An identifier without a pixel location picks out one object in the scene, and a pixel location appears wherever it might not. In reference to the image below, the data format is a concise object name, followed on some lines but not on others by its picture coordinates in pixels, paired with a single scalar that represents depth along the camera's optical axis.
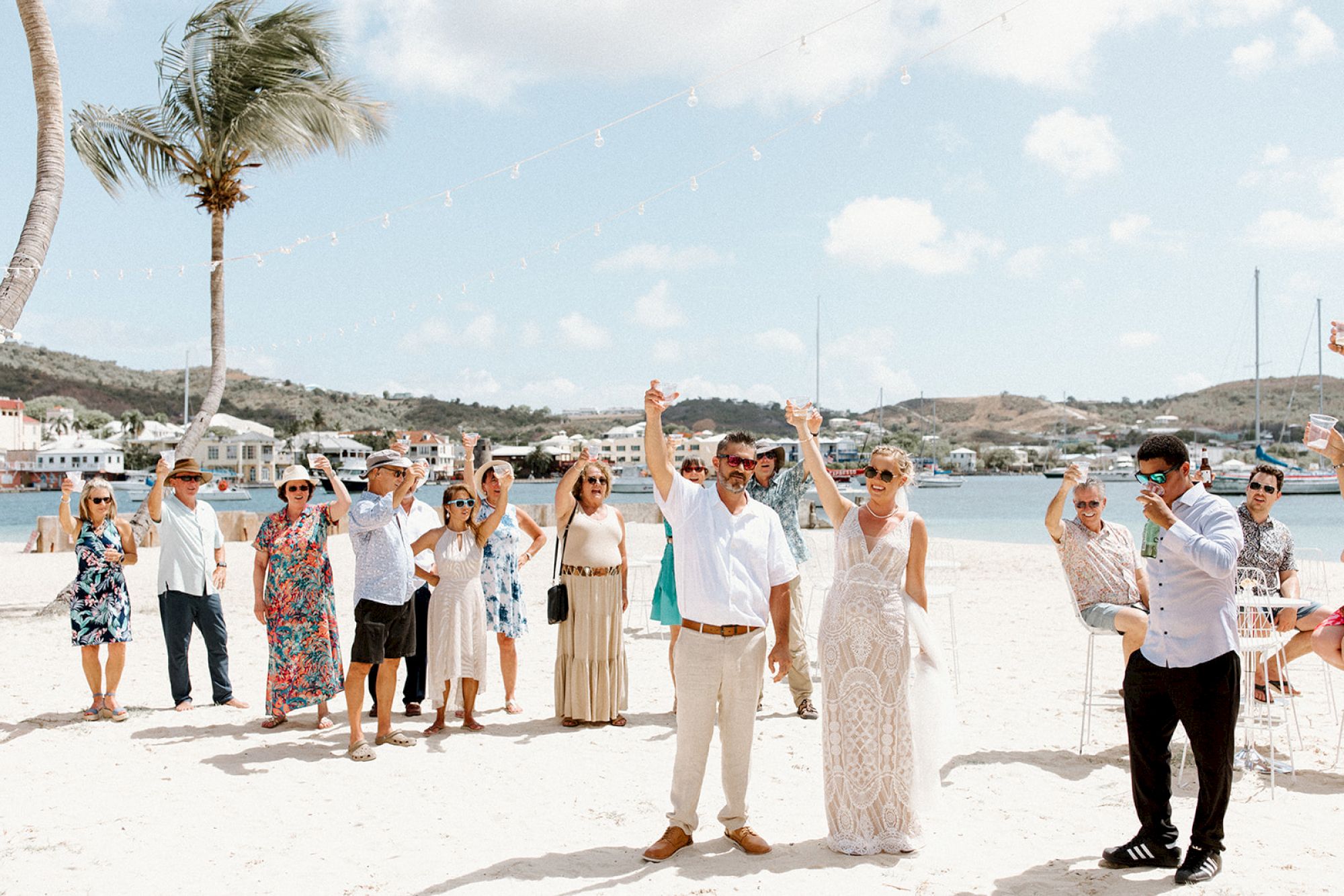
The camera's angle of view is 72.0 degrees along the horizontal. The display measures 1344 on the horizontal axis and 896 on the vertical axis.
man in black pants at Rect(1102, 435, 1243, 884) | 3.49
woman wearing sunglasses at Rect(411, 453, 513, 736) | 5.84
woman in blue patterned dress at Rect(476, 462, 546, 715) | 6.27
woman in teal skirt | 5.85
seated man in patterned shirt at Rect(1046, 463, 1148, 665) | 5.41
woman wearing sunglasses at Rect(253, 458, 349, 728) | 5.75
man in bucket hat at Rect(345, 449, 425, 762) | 5.26
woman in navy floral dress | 6.09
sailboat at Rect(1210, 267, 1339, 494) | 55.09
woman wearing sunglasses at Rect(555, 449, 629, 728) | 5.95
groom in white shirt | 3.78
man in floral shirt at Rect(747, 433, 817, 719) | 6.17
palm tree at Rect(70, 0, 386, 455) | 12.25
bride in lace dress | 3.74
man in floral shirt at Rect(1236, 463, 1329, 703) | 5.64
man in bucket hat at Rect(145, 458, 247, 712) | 6.28
